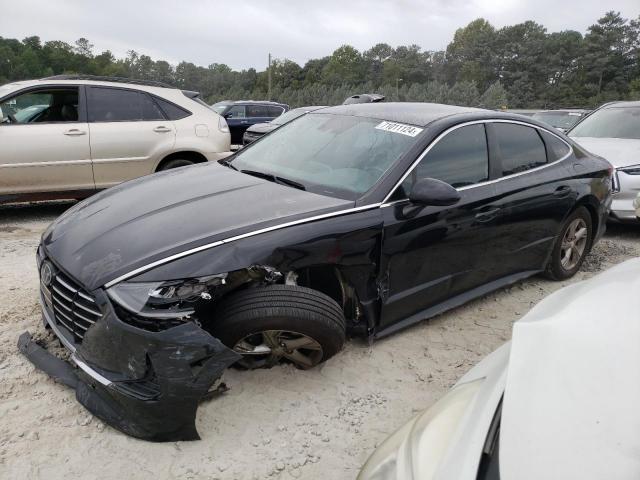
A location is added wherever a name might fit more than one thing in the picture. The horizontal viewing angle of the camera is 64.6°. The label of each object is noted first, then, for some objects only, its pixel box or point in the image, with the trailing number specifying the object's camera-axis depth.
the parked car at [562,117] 12.81
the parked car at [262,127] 8.93
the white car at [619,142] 5.86
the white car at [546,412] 1.13
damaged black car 2.21
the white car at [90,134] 5.48
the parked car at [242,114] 14.47
